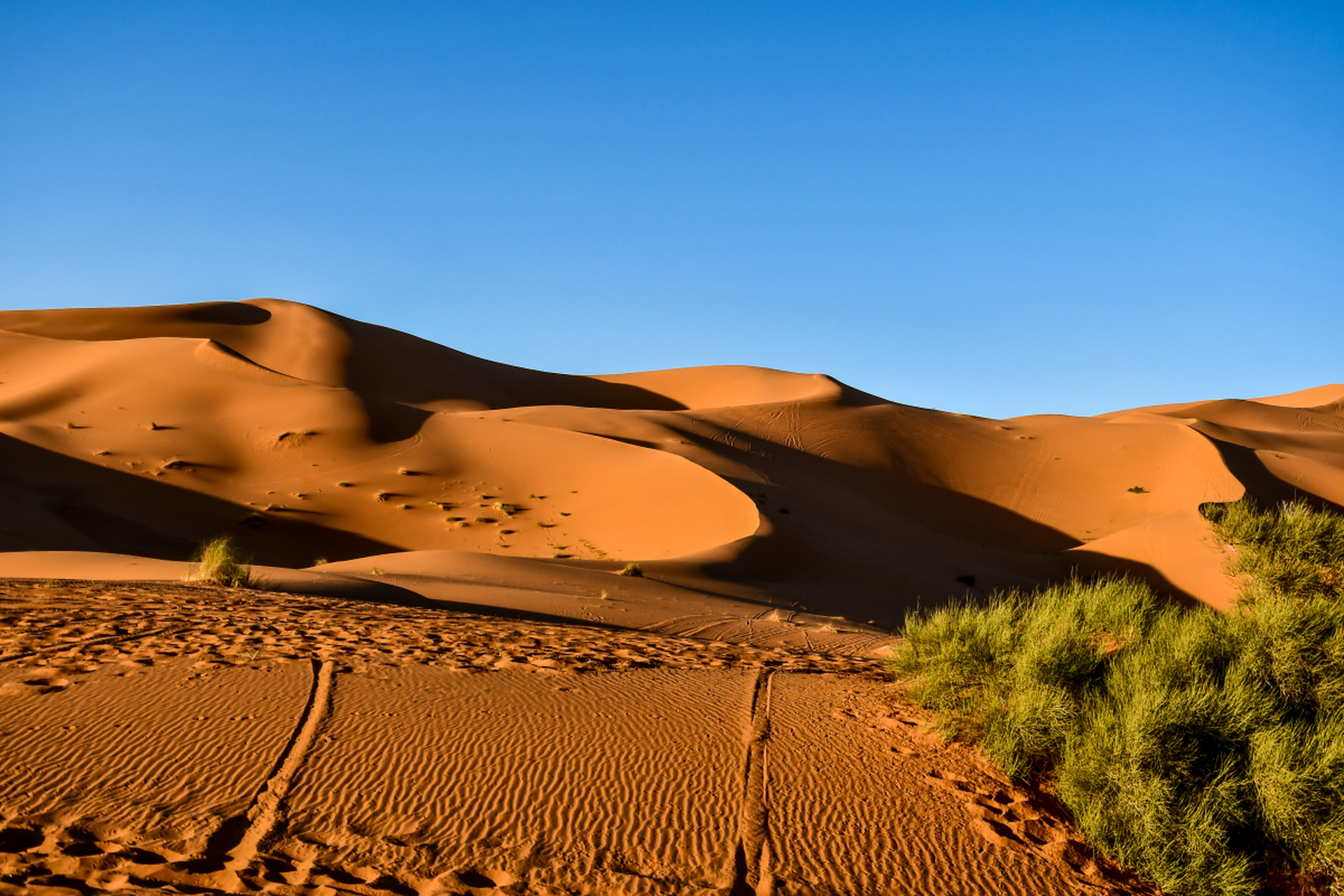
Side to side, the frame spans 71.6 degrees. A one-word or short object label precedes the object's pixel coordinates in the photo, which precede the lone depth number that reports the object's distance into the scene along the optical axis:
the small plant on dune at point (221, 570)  13.20
